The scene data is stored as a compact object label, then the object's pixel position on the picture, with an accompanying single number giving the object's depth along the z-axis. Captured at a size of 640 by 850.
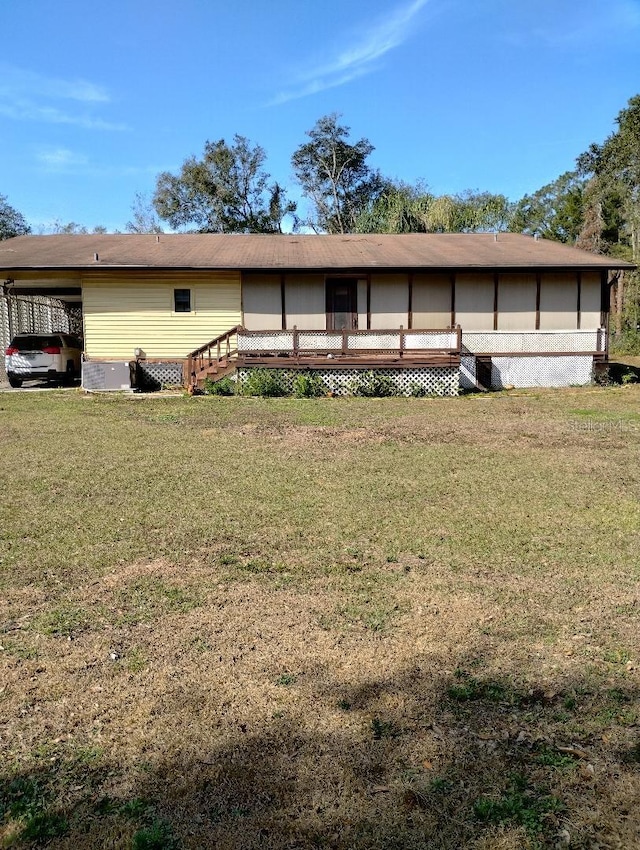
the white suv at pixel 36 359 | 17.91
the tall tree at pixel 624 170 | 36.16
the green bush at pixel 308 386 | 16.25
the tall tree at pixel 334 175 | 44.25
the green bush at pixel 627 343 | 27.58
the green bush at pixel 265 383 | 16.23
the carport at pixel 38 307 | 19.27
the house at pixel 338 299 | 18.08
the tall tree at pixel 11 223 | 51.66
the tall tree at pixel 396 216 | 31.84
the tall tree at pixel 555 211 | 47.78
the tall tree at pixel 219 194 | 40.72
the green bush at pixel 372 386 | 16.50
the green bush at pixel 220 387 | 16.58
